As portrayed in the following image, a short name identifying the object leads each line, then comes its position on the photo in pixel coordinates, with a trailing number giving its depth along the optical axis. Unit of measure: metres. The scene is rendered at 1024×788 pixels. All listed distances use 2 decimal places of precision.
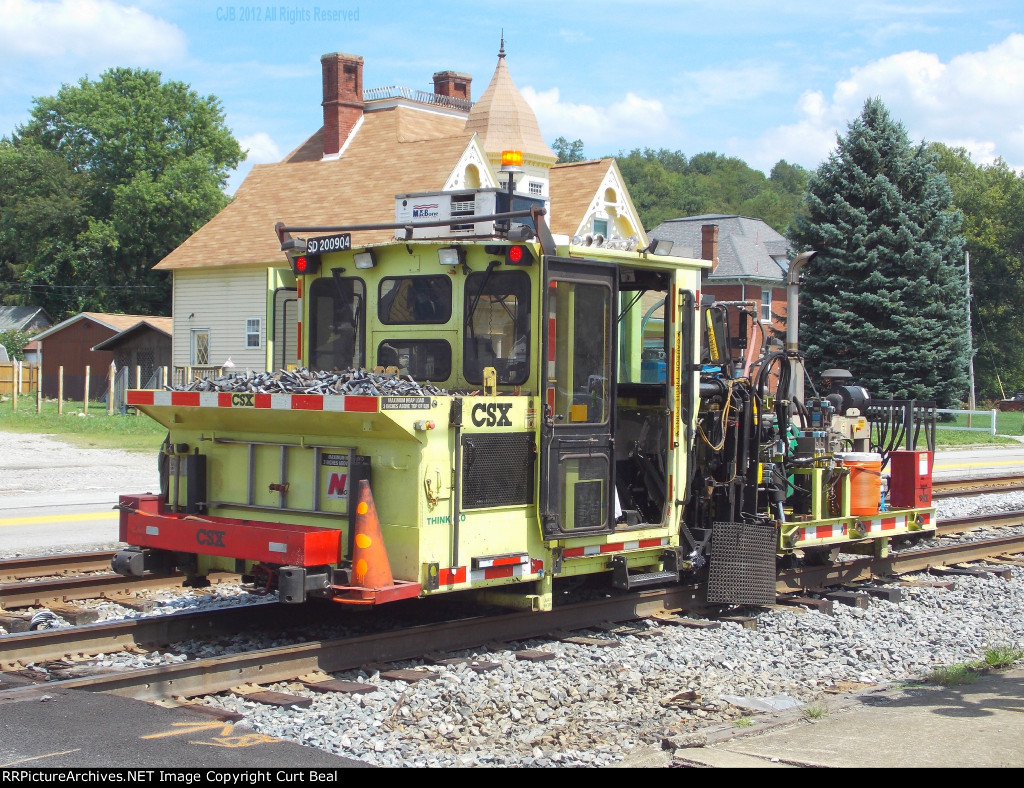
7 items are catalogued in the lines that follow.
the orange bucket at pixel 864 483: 10.10
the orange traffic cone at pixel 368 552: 6.53
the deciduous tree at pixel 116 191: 62.47
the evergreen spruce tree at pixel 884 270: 29.84
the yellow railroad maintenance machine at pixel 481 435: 6.72
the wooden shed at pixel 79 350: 50.06
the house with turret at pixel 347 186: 32.62
